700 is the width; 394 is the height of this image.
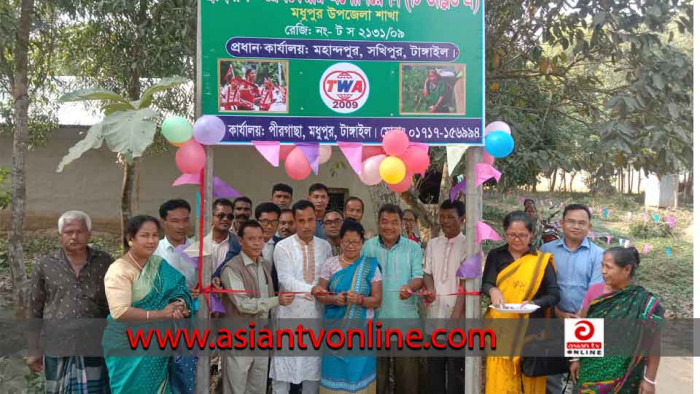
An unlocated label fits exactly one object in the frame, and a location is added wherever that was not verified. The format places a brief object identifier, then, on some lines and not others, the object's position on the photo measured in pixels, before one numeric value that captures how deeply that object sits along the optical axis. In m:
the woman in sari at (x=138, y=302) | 3.24
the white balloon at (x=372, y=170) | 3.56
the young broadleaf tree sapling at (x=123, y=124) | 2.95
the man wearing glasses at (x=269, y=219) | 4.56
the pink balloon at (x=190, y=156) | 3.45
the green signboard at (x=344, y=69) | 3.51
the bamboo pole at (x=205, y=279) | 3.57
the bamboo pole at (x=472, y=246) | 3.71
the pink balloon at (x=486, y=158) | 3.78
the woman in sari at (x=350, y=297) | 3.91
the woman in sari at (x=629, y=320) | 3.35
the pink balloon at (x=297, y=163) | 3.54
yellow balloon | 3.47
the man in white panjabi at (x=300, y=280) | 3.99
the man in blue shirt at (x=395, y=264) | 4.17
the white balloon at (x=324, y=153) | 3.72
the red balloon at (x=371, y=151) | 3.66
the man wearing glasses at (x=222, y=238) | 4.02
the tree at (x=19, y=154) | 5.59
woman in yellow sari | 3.73
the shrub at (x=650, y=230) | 14.53
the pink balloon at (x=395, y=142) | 3.46
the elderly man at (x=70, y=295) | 3.45
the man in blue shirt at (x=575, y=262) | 3.96
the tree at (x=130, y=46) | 5.46
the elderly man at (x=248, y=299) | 3.81
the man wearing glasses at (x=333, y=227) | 4.58
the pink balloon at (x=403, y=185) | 3.96
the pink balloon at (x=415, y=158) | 3.57
